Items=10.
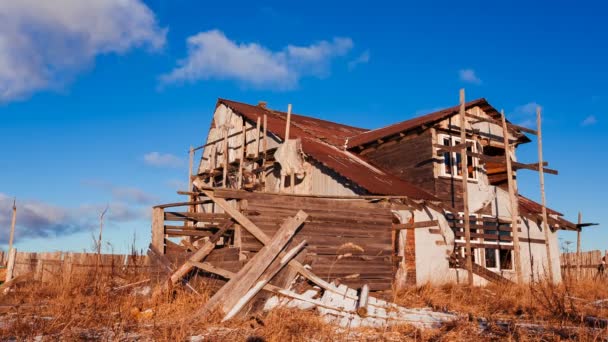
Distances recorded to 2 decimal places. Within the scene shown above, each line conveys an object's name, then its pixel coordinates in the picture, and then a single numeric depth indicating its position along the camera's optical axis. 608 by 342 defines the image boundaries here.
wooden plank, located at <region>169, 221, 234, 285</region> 10.32
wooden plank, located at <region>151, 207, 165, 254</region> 13.04
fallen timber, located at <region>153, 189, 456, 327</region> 9.02
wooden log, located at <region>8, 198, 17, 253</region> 21.80
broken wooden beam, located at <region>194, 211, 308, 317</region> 8.61
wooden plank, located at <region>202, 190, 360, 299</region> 10.02
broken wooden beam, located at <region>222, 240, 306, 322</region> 8.65
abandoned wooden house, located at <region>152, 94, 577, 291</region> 11.27
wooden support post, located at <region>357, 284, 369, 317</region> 9.26
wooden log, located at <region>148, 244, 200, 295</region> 12.05
